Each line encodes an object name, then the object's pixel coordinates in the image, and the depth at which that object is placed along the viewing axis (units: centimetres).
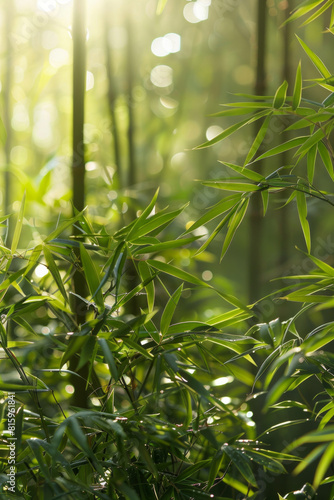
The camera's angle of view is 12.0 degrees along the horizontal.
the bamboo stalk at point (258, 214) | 252
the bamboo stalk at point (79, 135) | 229
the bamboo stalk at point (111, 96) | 291
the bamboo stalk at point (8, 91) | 335
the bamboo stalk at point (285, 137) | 267
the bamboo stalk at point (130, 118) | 309
